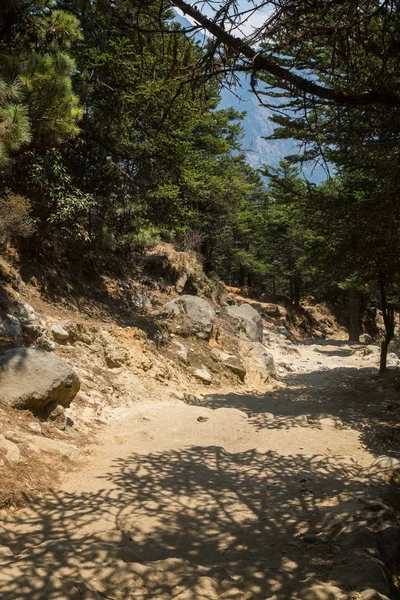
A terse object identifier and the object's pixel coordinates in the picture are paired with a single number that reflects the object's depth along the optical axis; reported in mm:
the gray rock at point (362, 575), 2699
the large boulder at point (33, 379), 5938
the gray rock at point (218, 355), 12578
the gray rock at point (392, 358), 16520
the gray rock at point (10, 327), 7628
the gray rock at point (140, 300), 13617
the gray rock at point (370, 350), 19344
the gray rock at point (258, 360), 13555
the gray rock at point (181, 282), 16312
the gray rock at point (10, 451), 4621
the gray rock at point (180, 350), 11685
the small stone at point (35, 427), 5680
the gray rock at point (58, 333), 8859
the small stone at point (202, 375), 11389
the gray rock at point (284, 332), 24016
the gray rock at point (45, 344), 8117
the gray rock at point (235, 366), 12602
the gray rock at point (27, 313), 8496
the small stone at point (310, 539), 3688
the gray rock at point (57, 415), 6352
